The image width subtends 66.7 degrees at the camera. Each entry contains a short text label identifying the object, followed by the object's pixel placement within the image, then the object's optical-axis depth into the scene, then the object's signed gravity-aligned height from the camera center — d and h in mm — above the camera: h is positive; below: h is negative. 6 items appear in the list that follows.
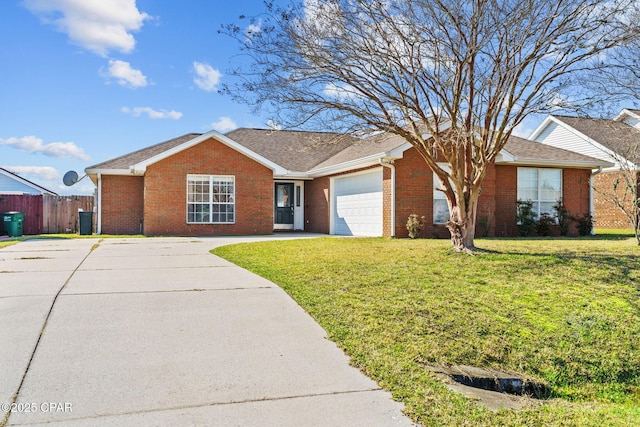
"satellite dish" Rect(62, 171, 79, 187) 21172 +1610
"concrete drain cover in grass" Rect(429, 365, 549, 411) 3902 -1498
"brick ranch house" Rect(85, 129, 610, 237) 16562 +955
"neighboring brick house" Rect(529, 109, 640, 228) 21831 +3528
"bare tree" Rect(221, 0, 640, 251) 8962 +3056
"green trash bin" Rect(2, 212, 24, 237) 18172 -265
